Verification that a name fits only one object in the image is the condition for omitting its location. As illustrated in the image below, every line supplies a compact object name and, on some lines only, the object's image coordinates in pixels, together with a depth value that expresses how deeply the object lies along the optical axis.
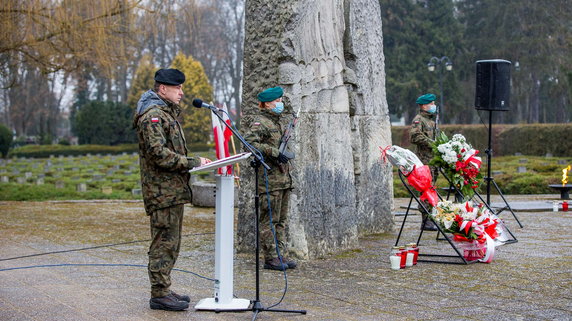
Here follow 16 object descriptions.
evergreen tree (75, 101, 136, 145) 49.81
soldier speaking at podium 5.92
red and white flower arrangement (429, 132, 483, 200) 9.05
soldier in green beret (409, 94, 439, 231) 11.01
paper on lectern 5.51
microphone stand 5.79
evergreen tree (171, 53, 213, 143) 46.56
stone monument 8.74
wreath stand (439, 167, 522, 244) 9.32
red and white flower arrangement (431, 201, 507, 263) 8.51
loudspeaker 11.67
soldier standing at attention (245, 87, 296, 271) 7.88
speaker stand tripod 10.92
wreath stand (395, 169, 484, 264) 8.43
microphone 5.48
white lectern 6.03
